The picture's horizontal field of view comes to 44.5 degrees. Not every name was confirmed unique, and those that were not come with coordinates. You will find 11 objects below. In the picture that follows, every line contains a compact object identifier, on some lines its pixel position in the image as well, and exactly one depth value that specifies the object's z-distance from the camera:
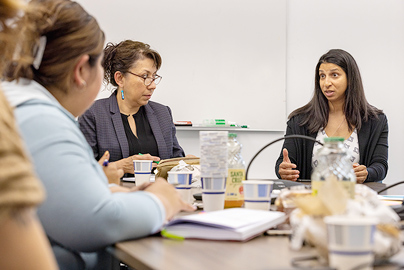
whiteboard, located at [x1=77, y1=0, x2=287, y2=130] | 4.36
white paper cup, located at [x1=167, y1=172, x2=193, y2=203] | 1.57
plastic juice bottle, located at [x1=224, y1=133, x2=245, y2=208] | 1.46
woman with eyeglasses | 3.03
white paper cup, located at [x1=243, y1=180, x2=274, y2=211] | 1.31
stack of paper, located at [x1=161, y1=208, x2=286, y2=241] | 1.02
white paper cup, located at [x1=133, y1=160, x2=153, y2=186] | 2.14
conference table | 0.84
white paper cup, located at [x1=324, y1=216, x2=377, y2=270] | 0.73
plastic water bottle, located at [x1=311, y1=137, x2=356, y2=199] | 1.17
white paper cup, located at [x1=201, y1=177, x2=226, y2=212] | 1.36
